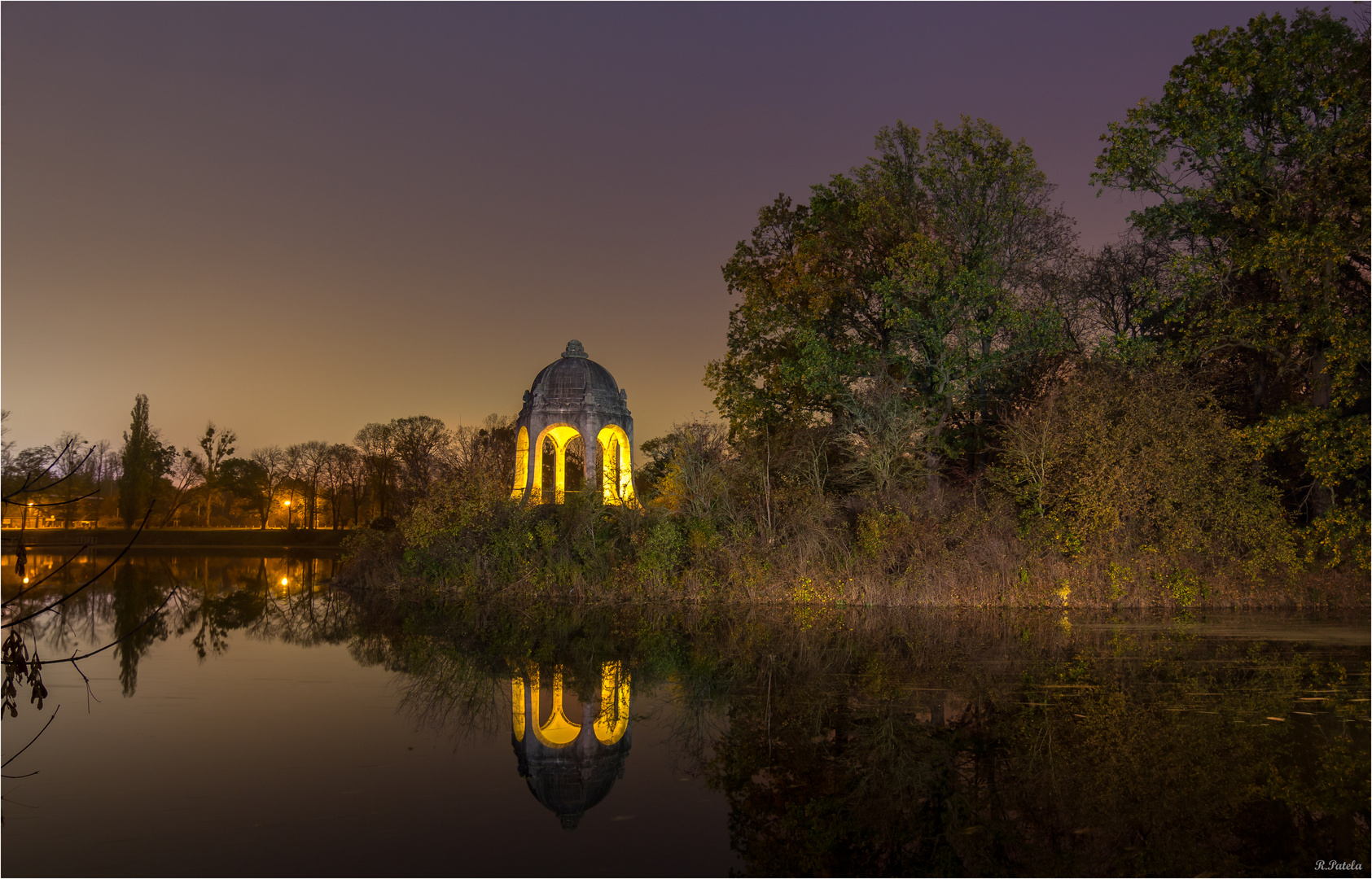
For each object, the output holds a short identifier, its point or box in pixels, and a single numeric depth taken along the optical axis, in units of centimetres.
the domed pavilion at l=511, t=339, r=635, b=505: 3088
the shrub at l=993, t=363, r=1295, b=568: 2027
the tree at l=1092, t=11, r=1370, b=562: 1892
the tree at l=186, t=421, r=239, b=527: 7588
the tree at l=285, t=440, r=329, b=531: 7638
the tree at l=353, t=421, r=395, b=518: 6550
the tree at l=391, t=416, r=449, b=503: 5923
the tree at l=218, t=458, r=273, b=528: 7681
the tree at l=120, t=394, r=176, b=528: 6366
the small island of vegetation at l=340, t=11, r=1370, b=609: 1995
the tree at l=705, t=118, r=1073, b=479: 2556
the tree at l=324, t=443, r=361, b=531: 7269
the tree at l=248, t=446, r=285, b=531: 7825
